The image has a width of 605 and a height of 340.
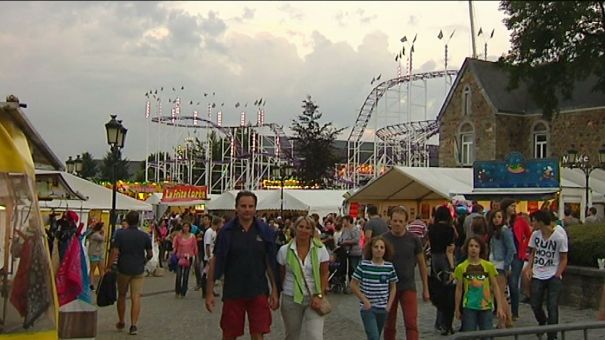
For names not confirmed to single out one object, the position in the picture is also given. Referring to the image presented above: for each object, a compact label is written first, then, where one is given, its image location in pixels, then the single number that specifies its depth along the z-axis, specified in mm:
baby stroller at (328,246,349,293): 17219
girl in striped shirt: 8047
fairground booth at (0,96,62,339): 5492
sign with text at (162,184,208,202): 42844
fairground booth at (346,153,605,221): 25531
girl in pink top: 15992
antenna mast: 56531
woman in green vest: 7457
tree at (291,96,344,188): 57656
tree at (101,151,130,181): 99575
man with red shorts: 7387
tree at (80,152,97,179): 104000
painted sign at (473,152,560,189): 25453
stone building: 44344
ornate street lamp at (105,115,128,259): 17500
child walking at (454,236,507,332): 8492
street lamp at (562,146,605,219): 27550
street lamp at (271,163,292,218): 32466
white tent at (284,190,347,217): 33469
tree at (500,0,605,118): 37188
